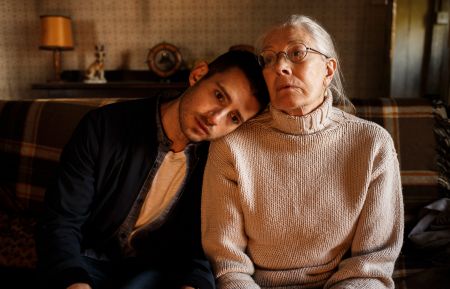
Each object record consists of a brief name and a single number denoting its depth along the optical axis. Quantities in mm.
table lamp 3523
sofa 1635
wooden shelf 3484
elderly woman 1130
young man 1164
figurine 3682
